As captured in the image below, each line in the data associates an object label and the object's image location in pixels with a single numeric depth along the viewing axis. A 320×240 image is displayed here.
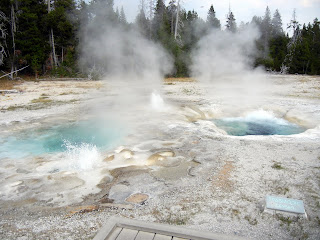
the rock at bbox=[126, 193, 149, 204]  3.27
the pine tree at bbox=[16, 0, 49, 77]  16.25
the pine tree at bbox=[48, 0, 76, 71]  16.81
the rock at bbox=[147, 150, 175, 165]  4.35
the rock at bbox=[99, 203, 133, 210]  3.14
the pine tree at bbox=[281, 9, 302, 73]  20.38
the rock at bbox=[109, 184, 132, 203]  3.34
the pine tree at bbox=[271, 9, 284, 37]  25.43
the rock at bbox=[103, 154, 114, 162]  4.45
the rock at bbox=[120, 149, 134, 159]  4.58
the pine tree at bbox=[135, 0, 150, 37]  17.83
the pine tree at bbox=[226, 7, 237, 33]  17.47
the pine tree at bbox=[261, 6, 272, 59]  21.47
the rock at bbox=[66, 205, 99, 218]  3.08
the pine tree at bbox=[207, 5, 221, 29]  19.46
